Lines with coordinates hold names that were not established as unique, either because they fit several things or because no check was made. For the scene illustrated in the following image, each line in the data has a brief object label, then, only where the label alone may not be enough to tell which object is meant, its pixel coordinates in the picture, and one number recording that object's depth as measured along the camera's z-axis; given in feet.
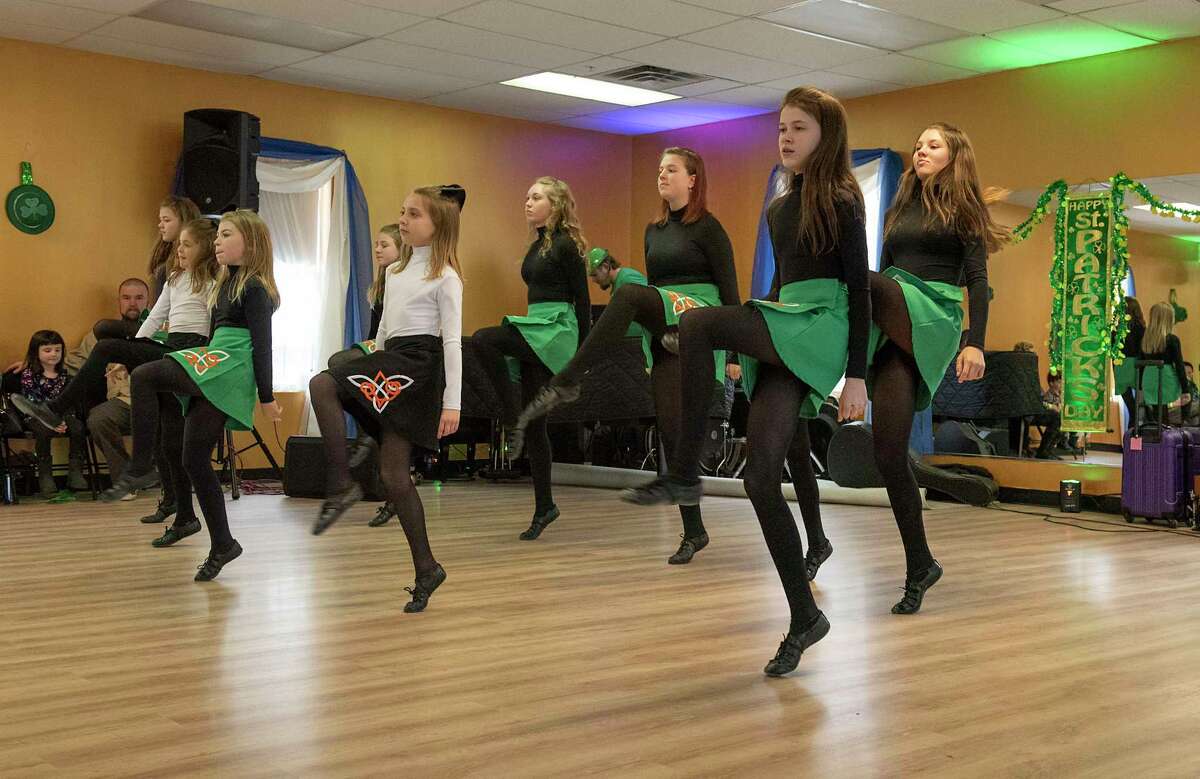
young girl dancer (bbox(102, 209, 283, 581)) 14.08
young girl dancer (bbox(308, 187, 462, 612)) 12.32
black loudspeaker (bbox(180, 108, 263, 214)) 25.99
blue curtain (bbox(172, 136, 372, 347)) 30.19
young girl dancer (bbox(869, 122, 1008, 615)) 12.36
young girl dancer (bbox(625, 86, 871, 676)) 10.03
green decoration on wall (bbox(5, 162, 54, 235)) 26.05
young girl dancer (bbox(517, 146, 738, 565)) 15.76
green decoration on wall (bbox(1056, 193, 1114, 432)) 25.50
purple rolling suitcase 22.00
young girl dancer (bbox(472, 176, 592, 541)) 17.70
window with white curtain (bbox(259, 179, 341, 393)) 29.66
